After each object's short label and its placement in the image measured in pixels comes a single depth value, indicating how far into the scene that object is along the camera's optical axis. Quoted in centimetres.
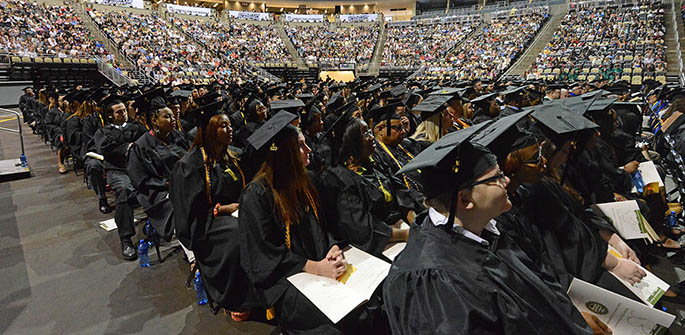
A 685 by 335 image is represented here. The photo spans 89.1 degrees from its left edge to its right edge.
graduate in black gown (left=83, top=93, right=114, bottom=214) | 550
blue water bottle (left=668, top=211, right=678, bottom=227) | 427
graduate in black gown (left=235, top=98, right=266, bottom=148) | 596
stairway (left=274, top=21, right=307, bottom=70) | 3161
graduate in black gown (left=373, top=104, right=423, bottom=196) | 352
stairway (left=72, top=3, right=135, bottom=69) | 2301
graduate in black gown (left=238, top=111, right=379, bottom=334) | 212
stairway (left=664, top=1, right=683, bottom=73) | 1842
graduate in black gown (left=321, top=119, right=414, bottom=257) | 256
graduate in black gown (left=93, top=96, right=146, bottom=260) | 419
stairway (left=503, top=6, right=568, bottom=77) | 2308
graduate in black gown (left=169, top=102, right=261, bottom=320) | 282
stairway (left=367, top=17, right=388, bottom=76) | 3148
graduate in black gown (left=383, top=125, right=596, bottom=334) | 123
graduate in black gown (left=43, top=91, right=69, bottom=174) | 777
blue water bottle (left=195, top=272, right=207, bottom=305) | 323
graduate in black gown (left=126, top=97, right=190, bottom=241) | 376
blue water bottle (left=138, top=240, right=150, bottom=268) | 384
